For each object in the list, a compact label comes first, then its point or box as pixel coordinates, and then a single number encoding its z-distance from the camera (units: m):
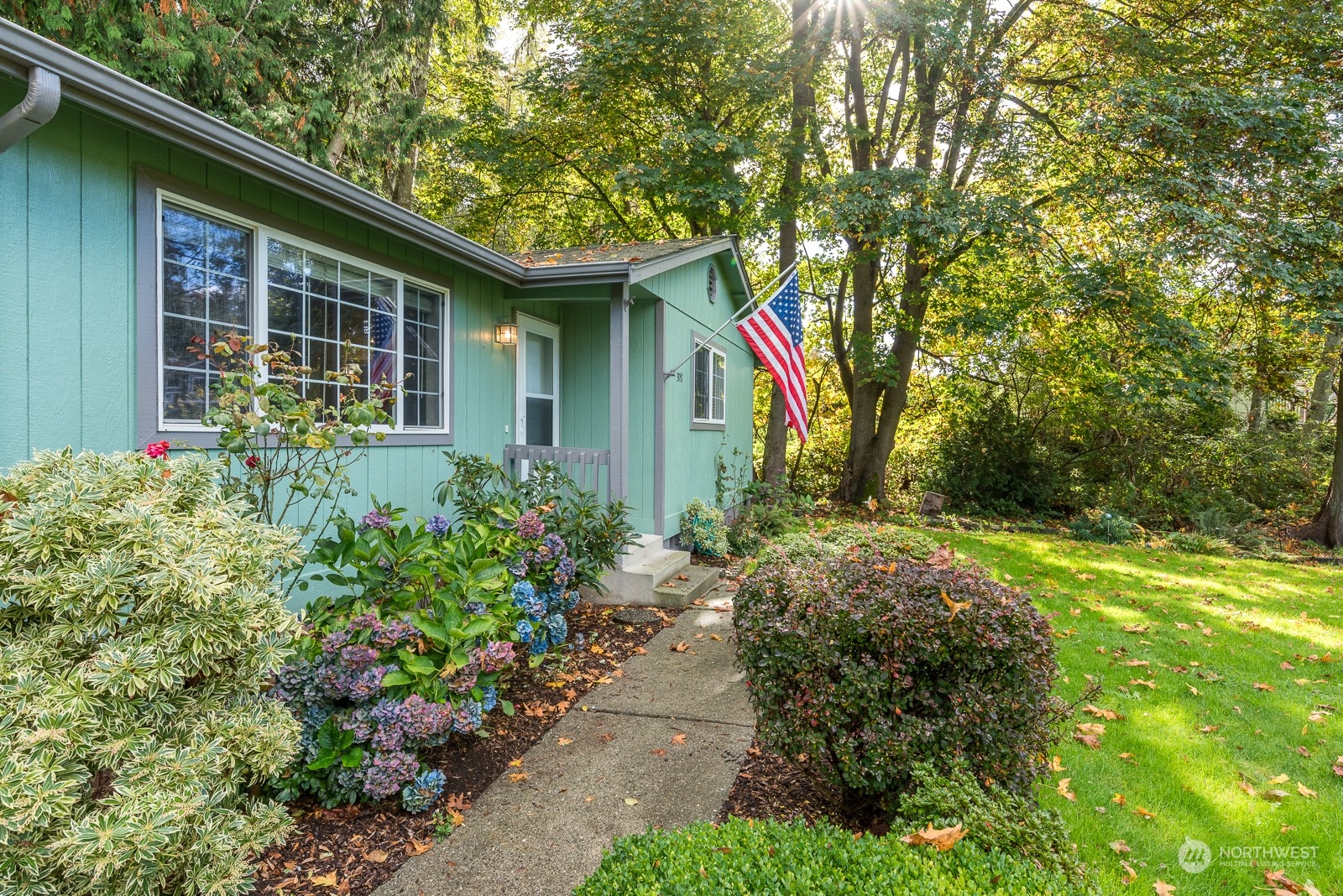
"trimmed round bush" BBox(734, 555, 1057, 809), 2.26
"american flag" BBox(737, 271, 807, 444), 6.79
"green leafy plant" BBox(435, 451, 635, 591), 5.01
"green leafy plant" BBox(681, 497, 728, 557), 7.66
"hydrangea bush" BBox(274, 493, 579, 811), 2.71
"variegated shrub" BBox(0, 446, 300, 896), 1.79
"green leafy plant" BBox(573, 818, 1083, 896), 1.55
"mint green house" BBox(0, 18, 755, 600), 2.91
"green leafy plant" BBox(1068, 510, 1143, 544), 10.55
